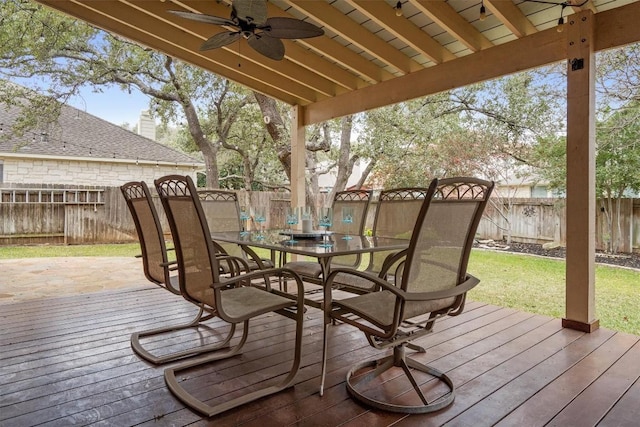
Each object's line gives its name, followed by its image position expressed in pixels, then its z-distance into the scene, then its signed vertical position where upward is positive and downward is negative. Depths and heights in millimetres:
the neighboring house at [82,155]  9047 +1504
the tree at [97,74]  7094 +3031
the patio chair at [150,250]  2430 -240
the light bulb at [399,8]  3041 +1658
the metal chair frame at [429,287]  1754 -333
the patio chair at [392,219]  3033 -16
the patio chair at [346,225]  3490 -52
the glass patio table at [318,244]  2240 -183
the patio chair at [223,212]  3852 +31
